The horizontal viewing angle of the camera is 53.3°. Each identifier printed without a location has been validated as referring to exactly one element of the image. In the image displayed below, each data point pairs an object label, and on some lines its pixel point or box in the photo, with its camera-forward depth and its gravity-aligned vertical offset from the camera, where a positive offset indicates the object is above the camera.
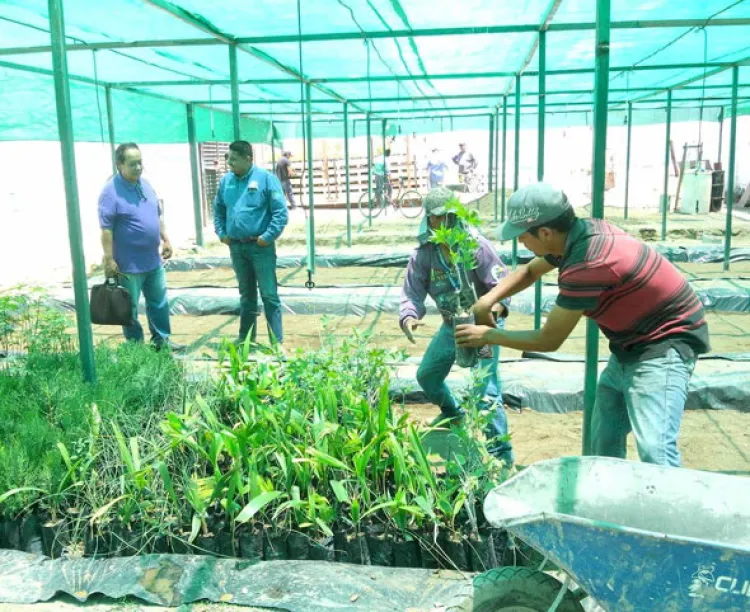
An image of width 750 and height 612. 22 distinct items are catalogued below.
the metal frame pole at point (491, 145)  15.18 +0.63
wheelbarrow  1.98 -1.05
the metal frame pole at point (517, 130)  8.91 +0.54
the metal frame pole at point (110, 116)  10.41 +0.94
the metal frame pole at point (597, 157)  3.13 +0.07
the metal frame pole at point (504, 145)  12.40 +0.52
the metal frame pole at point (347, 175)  12.63 +0.05
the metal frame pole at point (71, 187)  3.93 -0.01
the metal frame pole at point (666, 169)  12.34 +0.04
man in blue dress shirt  6.06 -0.35
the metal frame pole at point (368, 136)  14.13 +0.79
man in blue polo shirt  5.65 -0.42
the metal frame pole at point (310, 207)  8.40 -0.31
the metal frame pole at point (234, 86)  6.61 +0.84
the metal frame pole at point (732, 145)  8.83 +0.30
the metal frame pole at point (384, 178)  16.29 +0.00
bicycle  19.08 -0.67
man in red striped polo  2.73 -0.51
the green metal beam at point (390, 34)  5.74 +1.19
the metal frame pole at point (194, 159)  14.04 +0.43
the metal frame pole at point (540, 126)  6.04 +0.40
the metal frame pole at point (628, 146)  14.02 +0.52
